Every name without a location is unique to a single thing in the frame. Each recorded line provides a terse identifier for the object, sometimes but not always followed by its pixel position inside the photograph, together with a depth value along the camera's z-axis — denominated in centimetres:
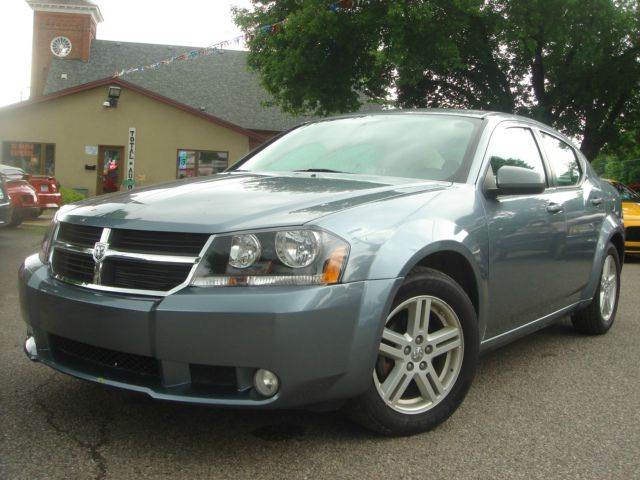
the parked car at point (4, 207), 1062
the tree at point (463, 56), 1988
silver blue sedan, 259
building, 2703
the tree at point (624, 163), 2755
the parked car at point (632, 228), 1095
